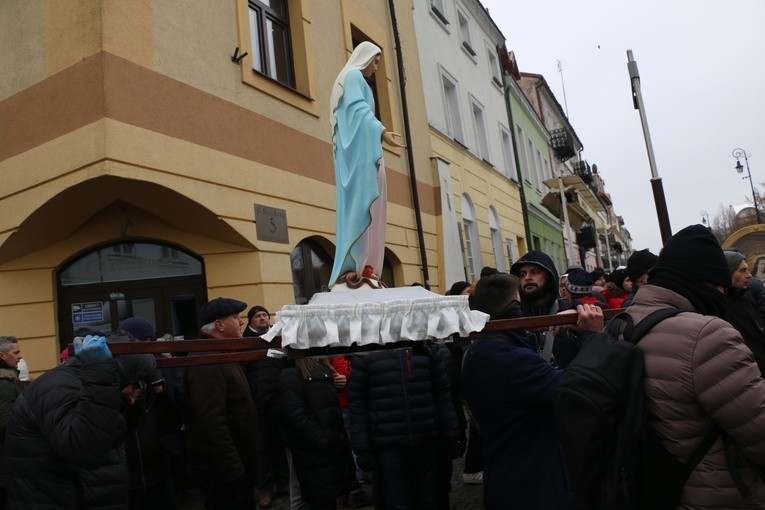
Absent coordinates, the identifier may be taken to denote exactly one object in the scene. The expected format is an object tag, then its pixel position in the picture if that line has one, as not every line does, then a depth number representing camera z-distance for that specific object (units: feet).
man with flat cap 12.75
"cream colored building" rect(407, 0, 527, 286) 39.04
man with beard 10.68
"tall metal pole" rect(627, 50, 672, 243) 15.62
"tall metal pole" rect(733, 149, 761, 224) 107.34
